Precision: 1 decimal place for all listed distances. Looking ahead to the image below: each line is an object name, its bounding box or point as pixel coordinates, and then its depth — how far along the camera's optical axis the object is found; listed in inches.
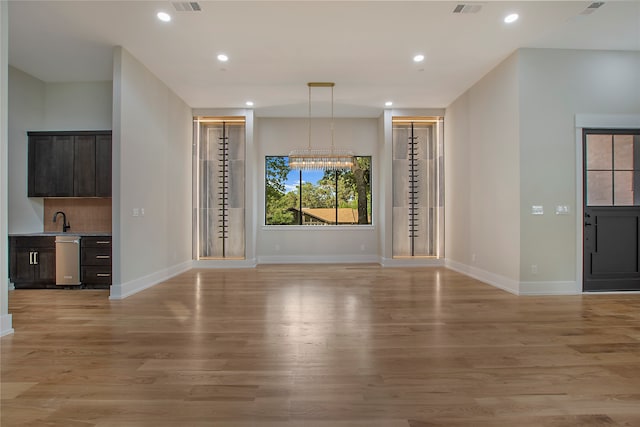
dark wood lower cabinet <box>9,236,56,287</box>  218.2
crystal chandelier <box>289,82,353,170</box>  271.9
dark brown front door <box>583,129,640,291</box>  203.0
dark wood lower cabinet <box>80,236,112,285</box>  216.1
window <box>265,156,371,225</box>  354.6
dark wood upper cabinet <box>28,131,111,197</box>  232.4
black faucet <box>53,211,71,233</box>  244.1
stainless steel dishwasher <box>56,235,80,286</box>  216.4
